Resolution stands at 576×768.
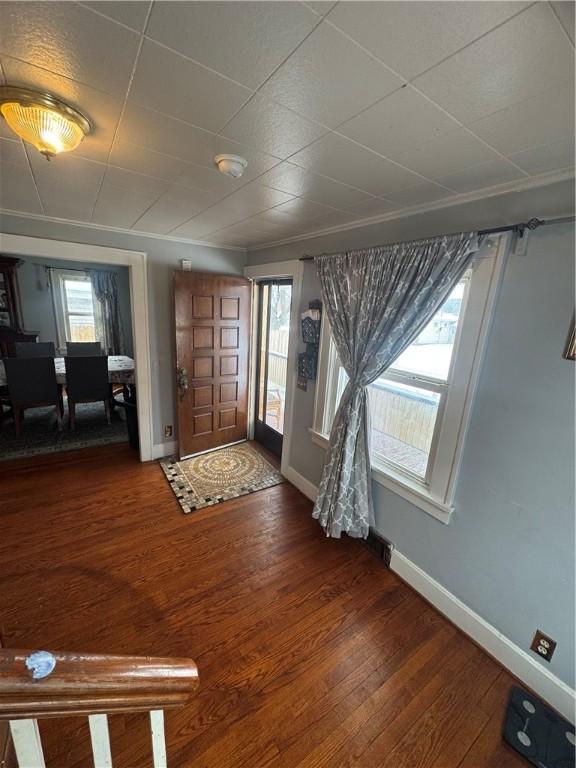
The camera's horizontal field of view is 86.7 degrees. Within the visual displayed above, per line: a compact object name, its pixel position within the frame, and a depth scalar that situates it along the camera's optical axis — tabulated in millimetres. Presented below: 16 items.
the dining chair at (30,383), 3422
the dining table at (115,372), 3814
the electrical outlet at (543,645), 1383
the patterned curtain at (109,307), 5805
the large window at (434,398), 1539
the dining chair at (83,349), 4781
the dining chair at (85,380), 3721
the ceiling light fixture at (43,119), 980
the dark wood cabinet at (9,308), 4664
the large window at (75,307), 5586
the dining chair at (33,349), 4337
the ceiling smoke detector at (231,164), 1311
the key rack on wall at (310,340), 2502
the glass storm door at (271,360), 3344
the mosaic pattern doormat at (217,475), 2705
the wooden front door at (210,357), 3023
